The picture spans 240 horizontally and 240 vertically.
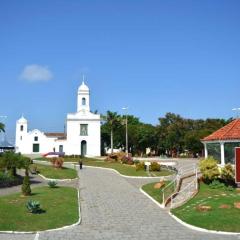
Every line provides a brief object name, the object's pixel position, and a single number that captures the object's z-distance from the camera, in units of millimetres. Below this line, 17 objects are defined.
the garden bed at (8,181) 24861
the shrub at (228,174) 21967
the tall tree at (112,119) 56877
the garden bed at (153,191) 20007
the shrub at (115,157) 45504
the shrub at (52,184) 23630
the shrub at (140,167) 33543
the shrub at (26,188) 20155
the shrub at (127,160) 41338
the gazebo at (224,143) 23300
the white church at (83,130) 58335
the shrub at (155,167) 32791
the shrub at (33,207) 15780
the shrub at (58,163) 35867
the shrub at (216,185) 21693
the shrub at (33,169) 32242
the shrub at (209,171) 22218
